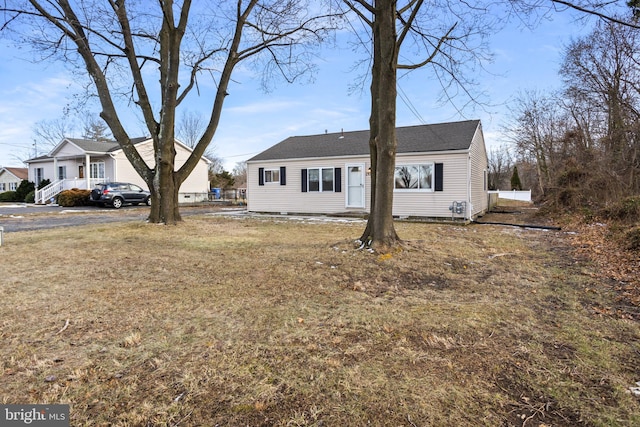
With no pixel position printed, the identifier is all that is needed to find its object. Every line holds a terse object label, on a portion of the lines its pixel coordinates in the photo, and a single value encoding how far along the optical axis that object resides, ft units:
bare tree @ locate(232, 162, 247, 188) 174.09
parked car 64.64
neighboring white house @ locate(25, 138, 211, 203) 76.79
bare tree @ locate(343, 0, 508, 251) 20.07
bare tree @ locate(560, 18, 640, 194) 39.63
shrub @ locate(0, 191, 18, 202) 86.52
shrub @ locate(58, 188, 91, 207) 66.54
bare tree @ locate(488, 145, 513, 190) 133.06
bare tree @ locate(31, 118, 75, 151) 128.57
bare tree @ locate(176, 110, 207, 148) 128.98
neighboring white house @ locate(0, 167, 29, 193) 123.14
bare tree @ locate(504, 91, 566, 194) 72.02
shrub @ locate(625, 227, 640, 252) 20.11
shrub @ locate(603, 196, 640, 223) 28.16
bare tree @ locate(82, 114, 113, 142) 129.70
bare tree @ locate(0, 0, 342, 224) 31.32
